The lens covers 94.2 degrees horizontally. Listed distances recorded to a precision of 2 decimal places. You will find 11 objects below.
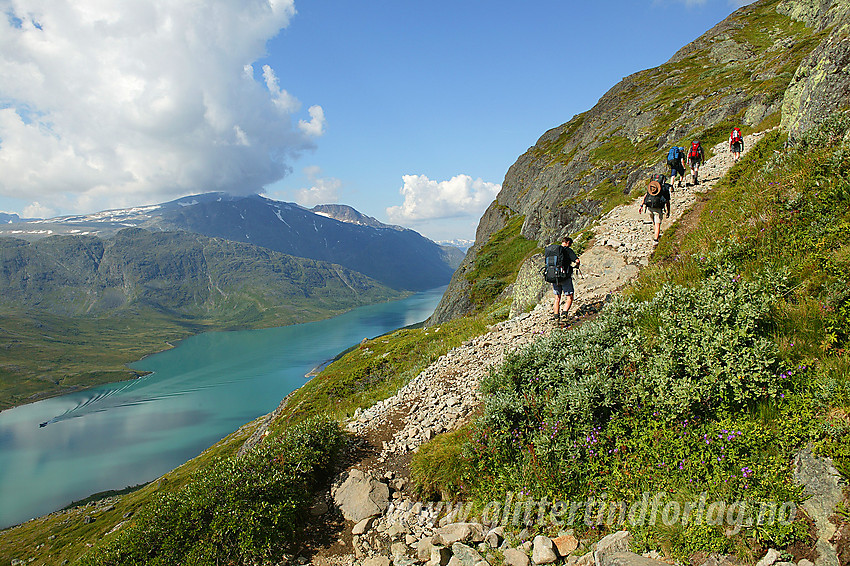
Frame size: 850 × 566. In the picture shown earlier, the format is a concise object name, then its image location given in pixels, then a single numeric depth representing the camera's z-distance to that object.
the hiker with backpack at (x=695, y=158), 22.97
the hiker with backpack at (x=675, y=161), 22.11
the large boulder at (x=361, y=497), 8.66
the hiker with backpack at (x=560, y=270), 12.70
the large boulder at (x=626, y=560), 5.04
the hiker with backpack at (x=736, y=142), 24.12
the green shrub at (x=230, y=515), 7.84
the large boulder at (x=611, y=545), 5.48
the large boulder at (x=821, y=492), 4.21
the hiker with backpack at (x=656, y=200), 16.38
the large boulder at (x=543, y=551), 5.86
